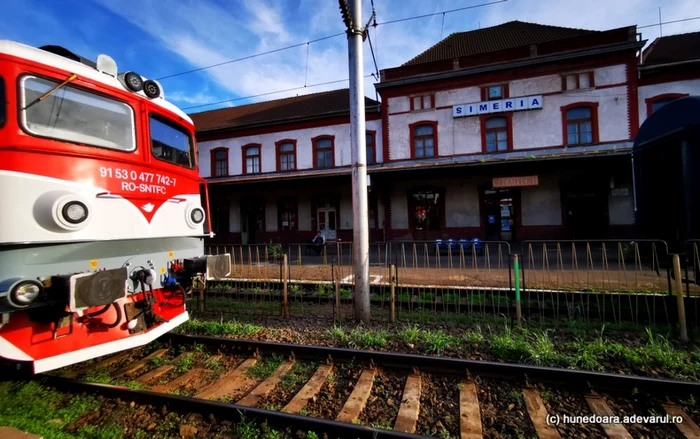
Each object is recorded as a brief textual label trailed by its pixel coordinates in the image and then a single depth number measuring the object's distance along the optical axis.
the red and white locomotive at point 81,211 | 2.75
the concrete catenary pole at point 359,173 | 5.48
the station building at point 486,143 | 15.23
